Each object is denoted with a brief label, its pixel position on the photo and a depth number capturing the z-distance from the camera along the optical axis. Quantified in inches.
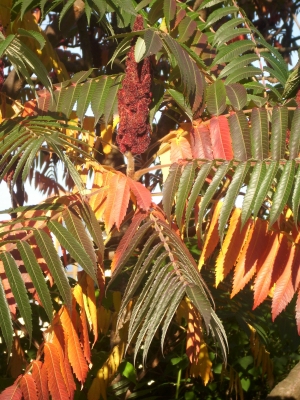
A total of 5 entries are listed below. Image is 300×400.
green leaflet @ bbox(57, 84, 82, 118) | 82.5
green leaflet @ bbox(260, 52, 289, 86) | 90.0
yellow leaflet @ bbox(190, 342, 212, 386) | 106.8
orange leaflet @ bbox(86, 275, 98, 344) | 73.7
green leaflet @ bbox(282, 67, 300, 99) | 87.0
